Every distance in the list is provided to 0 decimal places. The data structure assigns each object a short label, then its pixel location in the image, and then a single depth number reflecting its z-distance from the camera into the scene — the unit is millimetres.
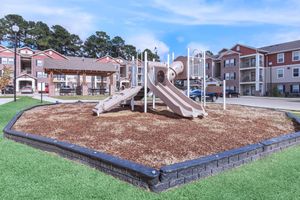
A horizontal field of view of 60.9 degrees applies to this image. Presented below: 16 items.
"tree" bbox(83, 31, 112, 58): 88550
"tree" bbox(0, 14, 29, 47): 75762
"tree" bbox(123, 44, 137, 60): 96125
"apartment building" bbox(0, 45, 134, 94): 52250
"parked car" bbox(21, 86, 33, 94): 46575
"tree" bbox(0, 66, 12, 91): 26703
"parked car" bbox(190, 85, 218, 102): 26484
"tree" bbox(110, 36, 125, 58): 95375
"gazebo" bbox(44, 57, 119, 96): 29222
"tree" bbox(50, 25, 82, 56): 81000
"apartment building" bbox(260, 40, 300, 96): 42375
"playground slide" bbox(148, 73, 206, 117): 8203
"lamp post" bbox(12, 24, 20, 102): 19527
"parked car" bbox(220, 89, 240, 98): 42044
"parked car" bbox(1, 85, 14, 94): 42719
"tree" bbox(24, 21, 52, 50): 76875
